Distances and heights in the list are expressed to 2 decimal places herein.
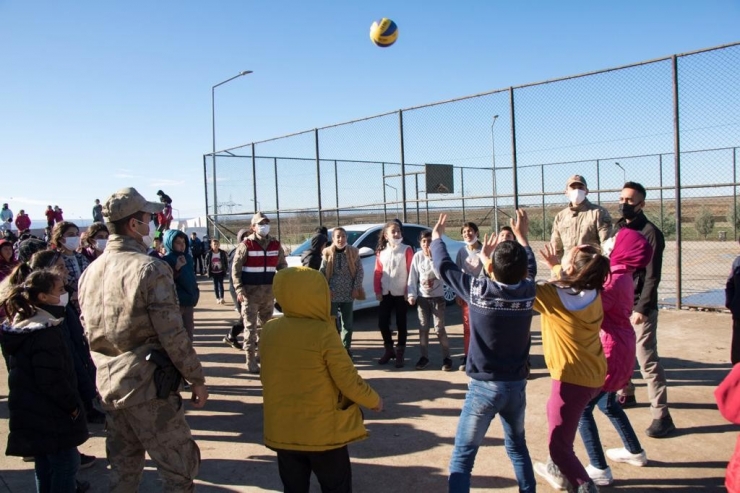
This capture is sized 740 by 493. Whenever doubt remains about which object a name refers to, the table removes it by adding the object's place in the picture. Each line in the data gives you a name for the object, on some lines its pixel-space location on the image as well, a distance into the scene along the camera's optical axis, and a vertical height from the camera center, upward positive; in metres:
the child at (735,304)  4.68 -0.74
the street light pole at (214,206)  18.75 +0.79
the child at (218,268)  13.40 -0.90
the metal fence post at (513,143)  10.35 +1.42
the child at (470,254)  7.15 -0.41
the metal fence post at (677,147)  8.98 +1.10
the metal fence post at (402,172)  12.34 +1.14
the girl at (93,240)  7.05 -0.09
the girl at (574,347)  3.49 -0.80
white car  10.33 -0.39
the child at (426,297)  7.32 -0.95
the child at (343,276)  7.52 -0.66
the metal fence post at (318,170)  15.06 +1.51
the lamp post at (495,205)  11.21 +0.34
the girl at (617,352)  3.93 -0.93
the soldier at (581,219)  6.01 +0.00
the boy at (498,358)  3.31 -0.80
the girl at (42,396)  3.53 -1.01
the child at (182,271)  6.88 -0.49
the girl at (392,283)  7.66 -0.78
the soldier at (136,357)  3.02 -0.68
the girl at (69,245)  6.18 -0.12
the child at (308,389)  2.90 -0.84
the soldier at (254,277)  7.36 -0.63
